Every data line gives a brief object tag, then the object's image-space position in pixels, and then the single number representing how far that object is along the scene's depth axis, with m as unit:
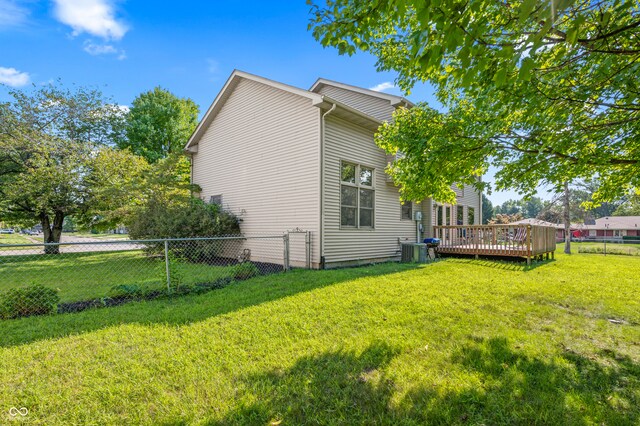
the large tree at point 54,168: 12.93
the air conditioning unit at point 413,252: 10.30
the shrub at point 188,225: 9.89
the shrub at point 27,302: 4.32
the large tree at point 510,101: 2.41
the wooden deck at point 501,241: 10.00
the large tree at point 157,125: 22.78
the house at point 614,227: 45.09
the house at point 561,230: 46.95
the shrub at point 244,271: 7.04
